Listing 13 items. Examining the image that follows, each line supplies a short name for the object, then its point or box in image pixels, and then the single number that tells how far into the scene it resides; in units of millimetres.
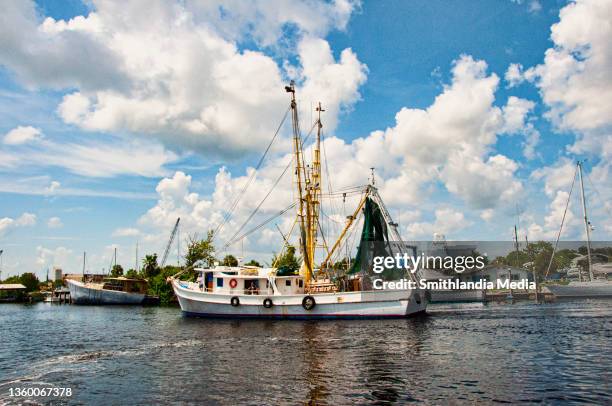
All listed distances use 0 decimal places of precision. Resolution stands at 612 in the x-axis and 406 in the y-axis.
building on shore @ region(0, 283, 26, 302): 126106
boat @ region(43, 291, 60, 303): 111269
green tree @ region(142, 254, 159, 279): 115000
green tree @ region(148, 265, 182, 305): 98000
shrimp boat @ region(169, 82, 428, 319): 50125
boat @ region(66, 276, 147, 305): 96438
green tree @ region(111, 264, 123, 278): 135625
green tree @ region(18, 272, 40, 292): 148000
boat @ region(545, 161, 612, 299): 82625
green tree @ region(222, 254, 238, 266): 99706
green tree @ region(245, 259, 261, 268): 105275
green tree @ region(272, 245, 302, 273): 97262
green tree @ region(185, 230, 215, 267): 98425
